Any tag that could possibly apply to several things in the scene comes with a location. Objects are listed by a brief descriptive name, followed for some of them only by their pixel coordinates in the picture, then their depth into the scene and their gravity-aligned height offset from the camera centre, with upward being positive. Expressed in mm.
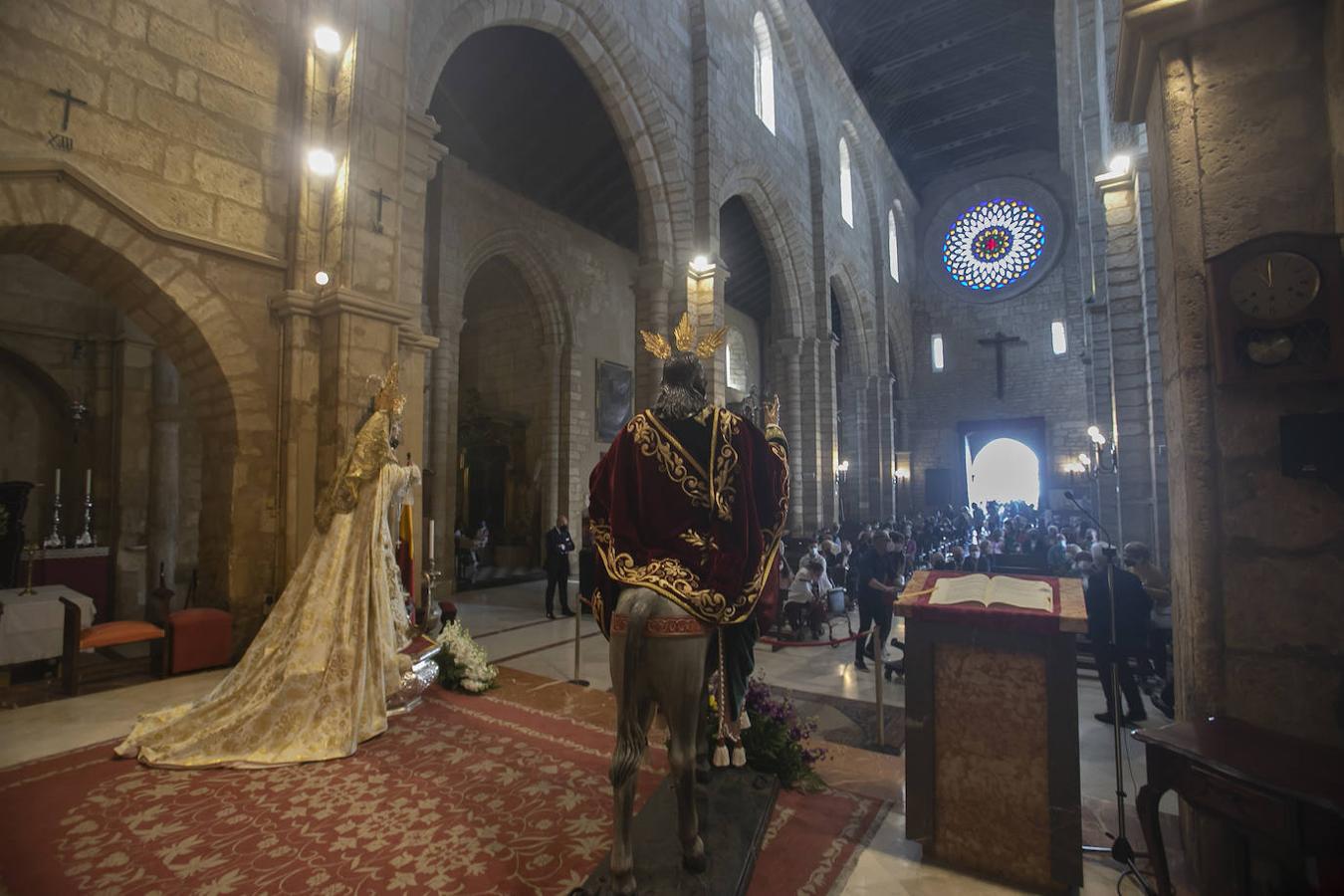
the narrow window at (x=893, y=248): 23594 +8848
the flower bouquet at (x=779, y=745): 3301 -1405
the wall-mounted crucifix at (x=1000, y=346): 24156 +5093
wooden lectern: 2416 -1041
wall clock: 2266 +609
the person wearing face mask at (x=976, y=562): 9086 -1240
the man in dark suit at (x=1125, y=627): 4641 -1126
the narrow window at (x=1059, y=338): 23328 +5191
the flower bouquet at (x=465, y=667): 4898 -1424
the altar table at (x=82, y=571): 6988 -942
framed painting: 13922 +1955
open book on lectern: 2547 -479
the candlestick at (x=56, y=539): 7234 -565
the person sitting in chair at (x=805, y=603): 7211 -1400
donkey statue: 2256 -286
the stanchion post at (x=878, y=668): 3916 -1172
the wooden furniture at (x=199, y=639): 4973 -1214
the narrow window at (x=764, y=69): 14273 +9378
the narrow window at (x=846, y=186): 18922 +8899
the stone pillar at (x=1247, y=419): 2350 +228
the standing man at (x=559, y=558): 8398 -984
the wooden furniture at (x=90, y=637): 4719 -1164
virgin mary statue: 3578 -1062
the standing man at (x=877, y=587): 5621 -956
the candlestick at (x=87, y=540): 7500 -605
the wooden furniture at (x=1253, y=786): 1663 -880
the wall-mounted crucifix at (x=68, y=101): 4536 +2798
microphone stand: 2511 -1474
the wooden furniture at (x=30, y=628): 4766 -1059
